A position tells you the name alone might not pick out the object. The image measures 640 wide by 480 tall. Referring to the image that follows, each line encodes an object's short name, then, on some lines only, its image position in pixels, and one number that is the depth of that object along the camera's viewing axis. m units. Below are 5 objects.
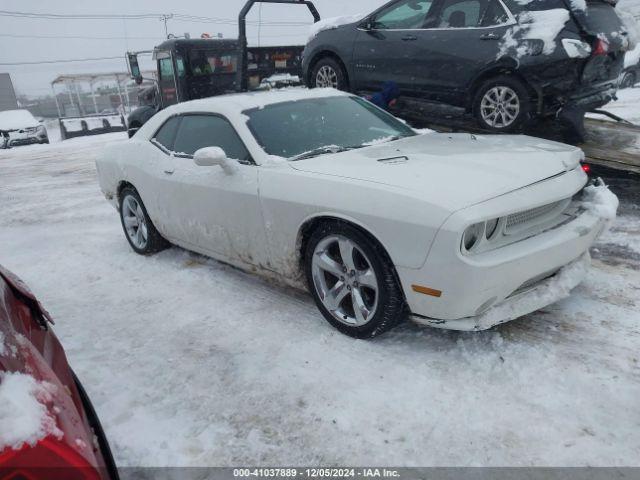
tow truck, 10.71
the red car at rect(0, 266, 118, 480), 1.24
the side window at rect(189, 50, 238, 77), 10.90
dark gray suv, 4.99
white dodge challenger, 2.58
